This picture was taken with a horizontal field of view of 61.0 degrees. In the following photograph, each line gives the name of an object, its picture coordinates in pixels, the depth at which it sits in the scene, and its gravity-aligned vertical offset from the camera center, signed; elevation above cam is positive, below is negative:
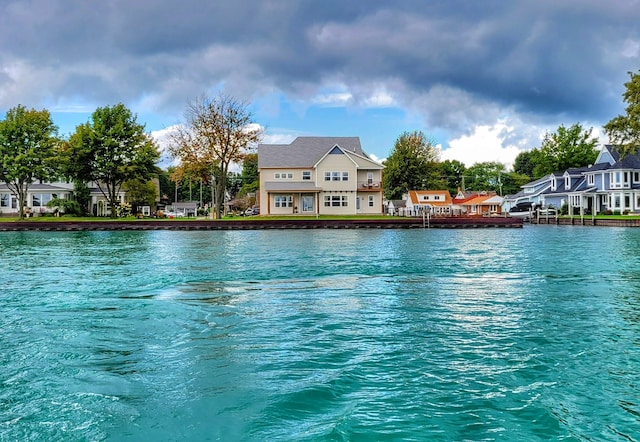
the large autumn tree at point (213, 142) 62.88 +8.76
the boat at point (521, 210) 80.65 +0.37
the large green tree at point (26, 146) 57.91 +8.10
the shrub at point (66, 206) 66.50 +1.70
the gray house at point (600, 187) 67.38 +3.33
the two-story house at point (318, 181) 66.06 +4.27
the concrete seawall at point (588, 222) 51.78 -1.12
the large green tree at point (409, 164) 87.06 +8.05
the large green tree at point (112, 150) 61.09 +7.85
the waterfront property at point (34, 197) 69.38 +2.98
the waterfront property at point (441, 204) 80.38 +1.48
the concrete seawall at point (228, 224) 52.28 -0.73
